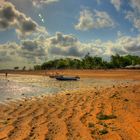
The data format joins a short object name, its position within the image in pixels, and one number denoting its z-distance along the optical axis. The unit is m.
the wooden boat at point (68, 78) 35.72
